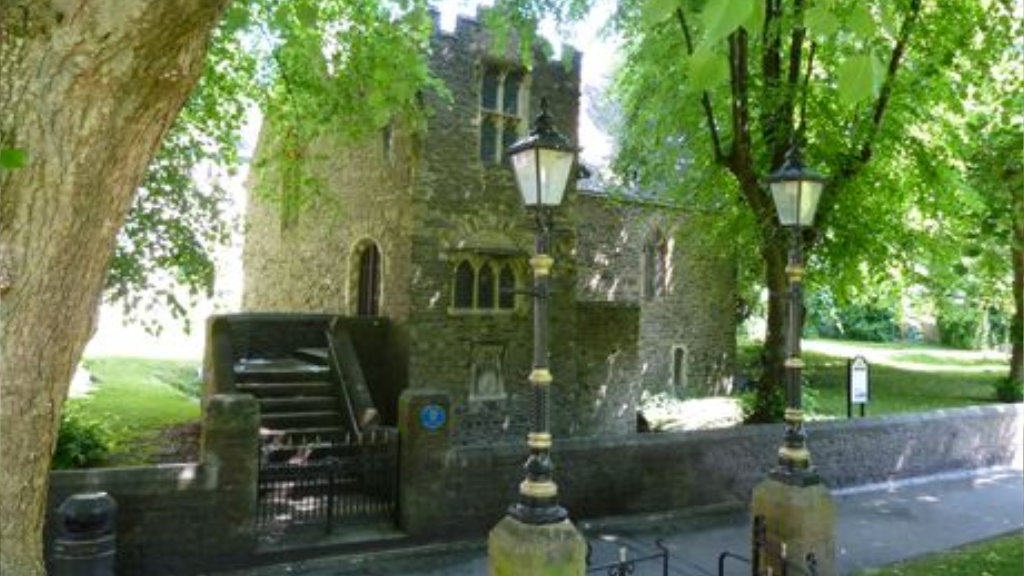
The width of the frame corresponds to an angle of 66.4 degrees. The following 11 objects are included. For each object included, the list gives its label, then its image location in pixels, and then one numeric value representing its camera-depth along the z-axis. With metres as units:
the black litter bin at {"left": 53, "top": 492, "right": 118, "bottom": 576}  5.51
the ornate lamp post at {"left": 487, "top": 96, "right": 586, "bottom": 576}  5.77
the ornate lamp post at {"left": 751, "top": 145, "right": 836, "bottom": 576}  7.81
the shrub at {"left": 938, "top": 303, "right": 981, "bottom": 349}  29.19
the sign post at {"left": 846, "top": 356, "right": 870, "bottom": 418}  13.22
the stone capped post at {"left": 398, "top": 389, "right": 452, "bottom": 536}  9.30
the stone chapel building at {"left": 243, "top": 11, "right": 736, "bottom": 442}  14.04
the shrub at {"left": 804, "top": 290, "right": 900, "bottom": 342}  44.56
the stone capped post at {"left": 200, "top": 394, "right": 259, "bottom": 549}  8.31
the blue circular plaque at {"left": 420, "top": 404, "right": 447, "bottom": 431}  9.38
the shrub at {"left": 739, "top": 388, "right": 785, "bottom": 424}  12.70
